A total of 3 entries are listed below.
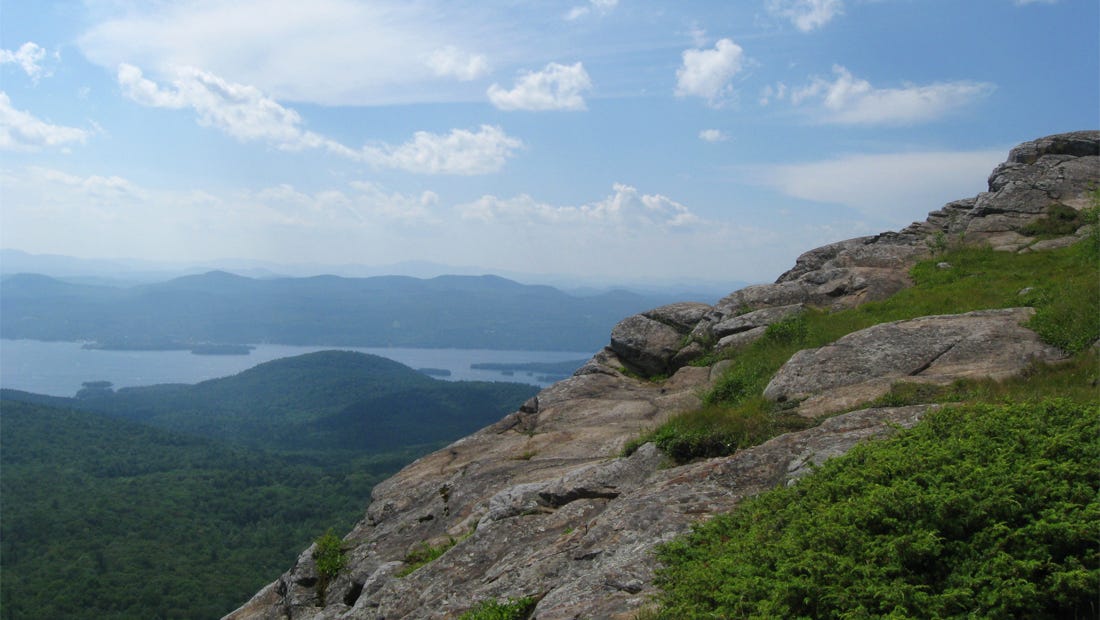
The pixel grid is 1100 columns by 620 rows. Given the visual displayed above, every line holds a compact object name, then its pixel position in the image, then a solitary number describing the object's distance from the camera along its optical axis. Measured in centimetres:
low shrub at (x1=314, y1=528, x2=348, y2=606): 1535
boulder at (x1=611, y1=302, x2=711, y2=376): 2266
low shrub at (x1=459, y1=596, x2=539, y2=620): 886
